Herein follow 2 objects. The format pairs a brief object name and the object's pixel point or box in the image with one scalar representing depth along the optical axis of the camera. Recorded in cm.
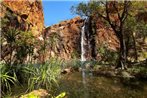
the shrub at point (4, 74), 608
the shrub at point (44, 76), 697
